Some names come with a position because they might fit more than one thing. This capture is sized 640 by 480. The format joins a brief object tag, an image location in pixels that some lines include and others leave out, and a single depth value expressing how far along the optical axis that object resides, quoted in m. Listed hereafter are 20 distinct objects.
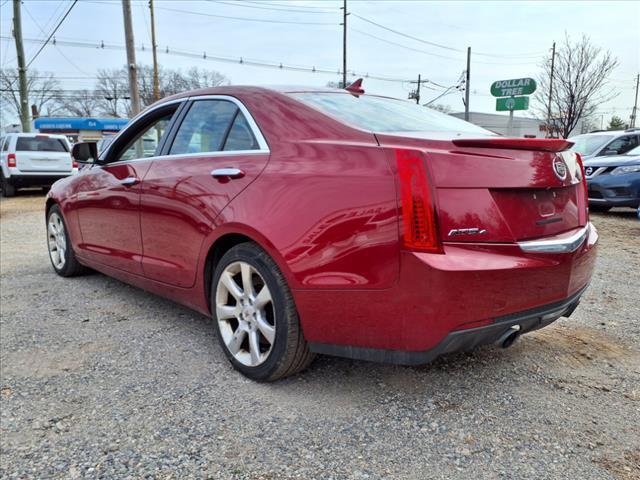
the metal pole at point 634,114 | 58.78
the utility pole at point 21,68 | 23.08
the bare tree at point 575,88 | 23.75
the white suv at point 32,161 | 14.48
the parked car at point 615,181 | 8.70
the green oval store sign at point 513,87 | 12.59
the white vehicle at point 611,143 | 9.90
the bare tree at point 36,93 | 47.98
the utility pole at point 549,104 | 25.46
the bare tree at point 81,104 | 55.44
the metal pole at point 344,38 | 34.72
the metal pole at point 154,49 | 25.82
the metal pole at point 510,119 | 12.08
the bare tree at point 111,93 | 57.19
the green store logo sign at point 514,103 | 12.84
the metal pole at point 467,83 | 34.72
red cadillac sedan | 2.10
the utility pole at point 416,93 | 49.74
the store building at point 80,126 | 34.97
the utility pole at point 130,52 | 15.05
